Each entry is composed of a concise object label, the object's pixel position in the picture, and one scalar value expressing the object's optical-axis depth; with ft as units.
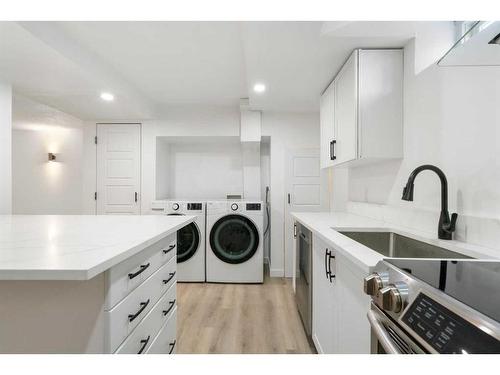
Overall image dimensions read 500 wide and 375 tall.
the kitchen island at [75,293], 2.35
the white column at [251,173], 12.78
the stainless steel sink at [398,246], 4.20
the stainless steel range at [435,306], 1.53
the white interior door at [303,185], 11.88
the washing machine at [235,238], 10.83
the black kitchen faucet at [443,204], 4.18
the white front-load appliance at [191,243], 10.95
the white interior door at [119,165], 12.14
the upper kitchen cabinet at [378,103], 6.03
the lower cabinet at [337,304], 3.51
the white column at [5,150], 6.93
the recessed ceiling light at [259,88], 8.49
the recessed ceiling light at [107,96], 8.80
